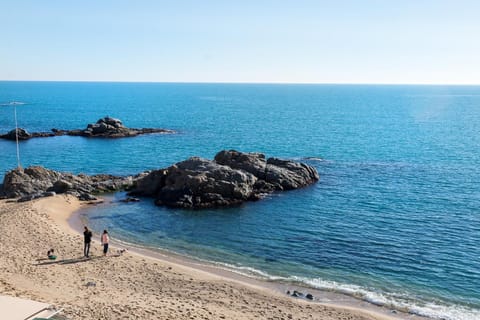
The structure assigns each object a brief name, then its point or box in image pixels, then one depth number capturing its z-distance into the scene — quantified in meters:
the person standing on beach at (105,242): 31.68
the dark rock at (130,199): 48.58
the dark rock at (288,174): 53.59
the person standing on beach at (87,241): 30.55
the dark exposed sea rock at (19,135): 91.00
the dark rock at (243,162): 54.16
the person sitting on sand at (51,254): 29.86
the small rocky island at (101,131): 95.86
